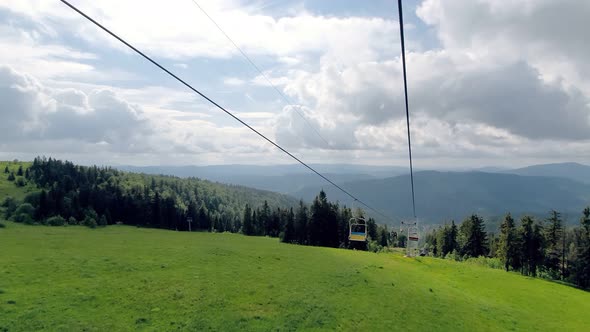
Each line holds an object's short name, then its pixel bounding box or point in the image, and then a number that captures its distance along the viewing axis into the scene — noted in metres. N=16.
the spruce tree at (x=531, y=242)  79.75
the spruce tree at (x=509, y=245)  80.88
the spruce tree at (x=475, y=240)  92.62
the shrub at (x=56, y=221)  103.39
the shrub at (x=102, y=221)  109.88
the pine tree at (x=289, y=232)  96.38
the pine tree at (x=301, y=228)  96.00
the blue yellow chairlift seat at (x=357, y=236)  56.47
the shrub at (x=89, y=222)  105.00
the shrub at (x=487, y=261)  81.34
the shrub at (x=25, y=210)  105.06
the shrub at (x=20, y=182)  147.26
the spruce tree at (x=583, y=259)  73.00
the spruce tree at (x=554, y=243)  80.69
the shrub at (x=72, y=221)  105.94
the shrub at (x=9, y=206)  107.53
